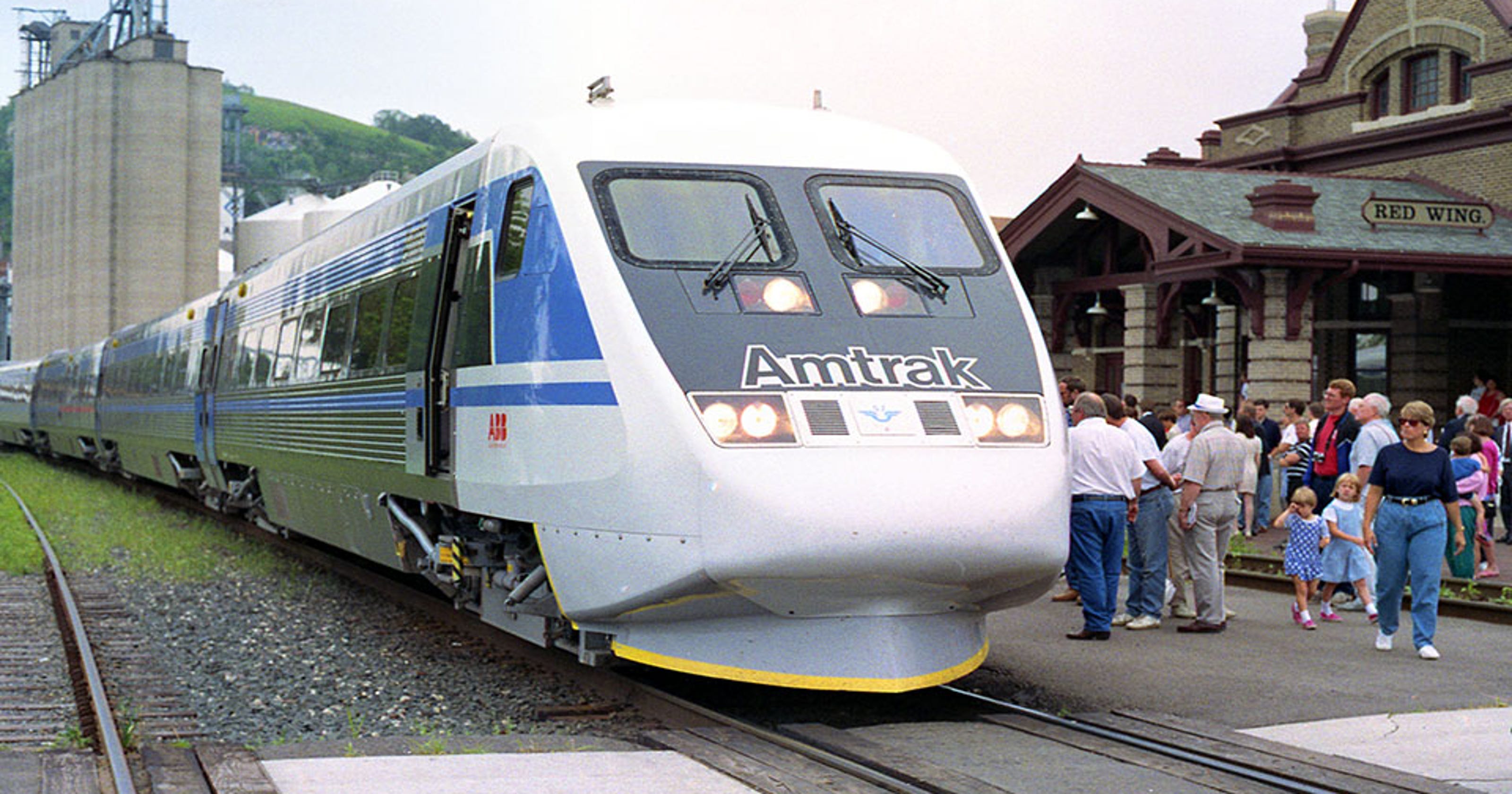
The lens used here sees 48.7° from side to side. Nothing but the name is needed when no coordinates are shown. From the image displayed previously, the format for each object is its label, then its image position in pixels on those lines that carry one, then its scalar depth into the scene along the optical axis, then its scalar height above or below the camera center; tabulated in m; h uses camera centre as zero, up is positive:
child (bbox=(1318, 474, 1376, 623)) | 11.46 -0.97
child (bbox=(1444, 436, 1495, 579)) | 14.03 -0.56
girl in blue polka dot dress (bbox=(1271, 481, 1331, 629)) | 11.30 -0.91
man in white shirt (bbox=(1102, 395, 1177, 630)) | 11.10 -0.91
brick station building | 23.19 +2.55
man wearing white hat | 10.91 -0.62
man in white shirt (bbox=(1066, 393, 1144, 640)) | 10.42 -0.63
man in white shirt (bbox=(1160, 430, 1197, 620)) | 11.69 -0.95
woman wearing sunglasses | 9.73 -0.61
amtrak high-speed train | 7.04 +0.00
